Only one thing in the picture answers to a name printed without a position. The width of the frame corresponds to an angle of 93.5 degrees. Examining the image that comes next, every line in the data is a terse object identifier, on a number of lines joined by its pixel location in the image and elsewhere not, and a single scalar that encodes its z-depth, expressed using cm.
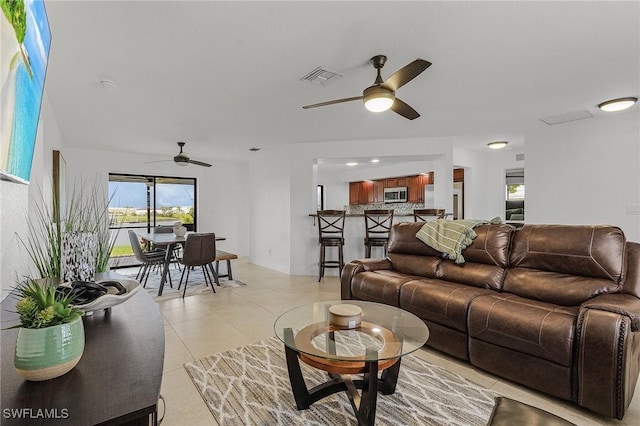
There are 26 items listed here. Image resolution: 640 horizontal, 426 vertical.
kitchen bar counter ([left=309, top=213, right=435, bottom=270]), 552
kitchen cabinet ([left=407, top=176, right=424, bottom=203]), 750
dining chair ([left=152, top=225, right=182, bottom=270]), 570
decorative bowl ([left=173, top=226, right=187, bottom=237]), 512
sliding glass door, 633
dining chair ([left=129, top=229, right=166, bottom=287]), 459
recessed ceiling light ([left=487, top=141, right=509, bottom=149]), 543
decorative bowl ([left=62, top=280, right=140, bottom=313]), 121
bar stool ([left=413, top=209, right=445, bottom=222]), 483
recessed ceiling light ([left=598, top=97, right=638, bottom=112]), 334
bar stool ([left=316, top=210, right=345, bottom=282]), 514
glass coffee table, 156
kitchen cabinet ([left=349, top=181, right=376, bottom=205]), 902
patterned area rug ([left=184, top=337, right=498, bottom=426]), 172
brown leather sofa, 167
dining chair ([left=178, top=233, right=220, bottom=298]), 419
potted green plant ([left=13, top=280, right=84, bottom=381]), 83
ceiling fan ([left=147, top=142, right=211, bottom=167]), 497
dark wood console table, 73
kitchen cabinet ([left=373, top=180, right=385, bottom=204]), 864
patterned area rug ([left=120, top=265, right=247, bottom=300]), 432
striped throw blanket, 291
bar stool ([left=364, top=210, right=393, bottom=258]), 495
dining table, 436
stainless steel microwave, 791
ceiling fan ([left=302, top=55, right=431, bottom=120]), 213
